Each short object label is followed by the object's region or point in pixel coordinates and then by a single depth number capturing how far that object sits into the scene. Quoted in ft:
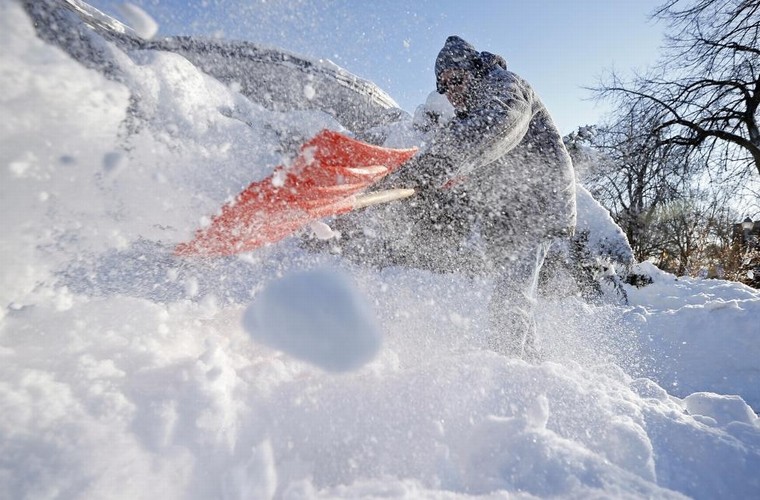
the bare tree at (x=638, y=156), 21.16
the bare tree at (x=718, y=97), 18.38
